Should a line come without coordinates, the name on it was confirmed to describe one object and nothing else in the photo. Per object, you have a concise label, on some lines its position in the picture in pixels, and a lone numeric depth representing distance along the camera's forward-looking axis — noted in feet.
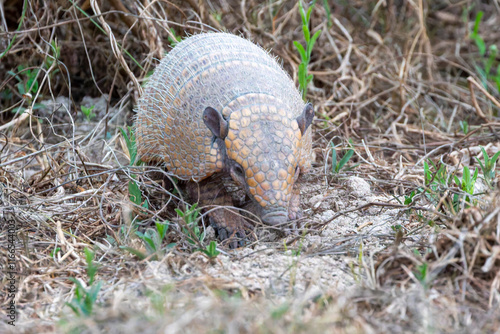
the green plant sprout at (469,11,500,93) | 45.91
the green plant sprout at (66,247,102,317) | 17.02
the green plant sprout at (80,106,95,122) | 36.41
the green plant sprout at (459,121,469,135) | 36.71
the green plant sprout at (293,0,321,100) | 32.53
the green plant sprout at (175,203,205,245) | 22.82
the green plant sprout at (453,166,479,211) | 23.58
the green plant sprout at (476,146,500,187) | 25.32
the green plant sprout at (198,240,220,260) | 21.22
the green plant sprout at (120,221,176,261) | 20.85
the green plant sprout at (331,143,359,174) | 30.63
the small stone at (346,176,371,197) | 29.58
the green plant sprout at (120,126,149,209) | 26.40
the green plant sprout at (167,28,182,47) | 34.94
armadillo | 22.61
